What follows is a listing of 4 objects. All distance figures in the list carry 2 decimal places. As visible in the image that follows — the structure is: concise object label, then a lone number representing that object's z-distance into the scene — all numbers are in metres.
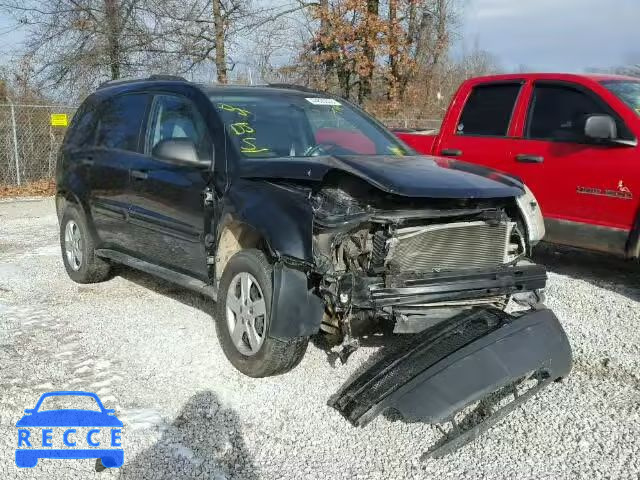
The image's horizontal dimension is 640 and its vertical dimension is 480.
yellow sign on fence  14.32
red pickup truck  5.69
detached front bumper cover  3.26
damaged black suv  3.56
